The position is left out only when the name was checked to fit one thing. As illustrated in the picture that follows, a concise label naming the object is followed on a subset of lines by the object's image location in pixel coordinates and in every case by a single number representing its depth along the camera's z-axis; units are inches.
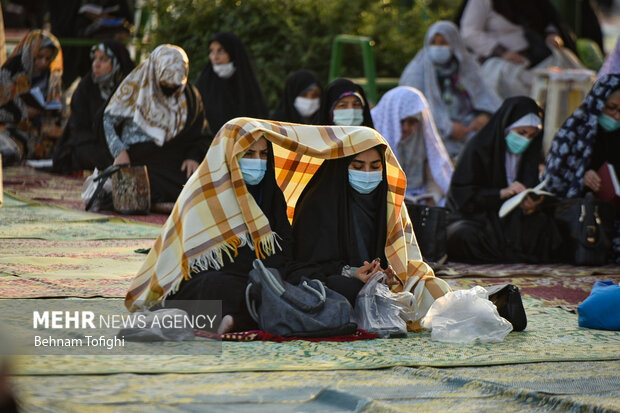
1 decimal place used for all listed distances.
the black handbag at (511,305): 374.9
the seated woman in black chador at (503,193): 568.7
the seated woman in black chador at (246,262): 349.1
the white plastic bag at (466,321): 358.0
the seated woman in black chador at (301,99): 714.2
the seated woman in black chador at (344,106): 558.6
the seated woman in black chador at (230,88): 781.3
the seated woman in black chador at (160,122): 668.1
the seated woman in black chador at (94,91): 755.4
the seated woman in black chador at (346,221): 372.8
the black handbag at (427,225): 511.2
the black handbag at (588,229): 562.3
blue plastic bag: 383.2
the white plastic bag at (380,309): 359.3
